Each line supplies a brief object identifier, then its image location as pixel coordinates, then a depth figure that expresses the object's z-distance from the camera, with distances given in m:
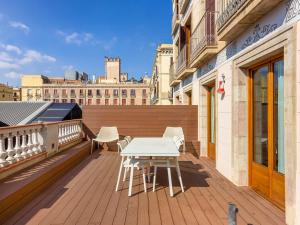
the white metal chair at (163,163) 3.24
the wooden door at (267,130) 2.81
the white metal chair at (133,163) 3.34
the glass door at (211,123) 5.70
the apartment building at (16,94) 58.01
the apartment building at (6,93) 53.51
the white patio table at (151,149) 3.11
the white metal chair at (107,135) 6.68
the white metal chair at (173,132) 6.51
